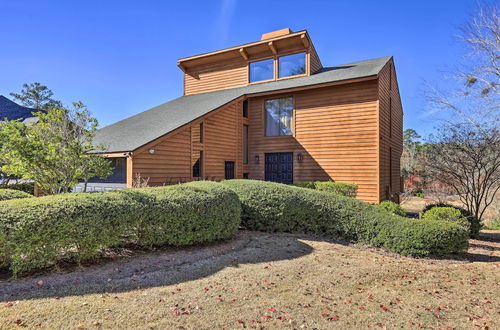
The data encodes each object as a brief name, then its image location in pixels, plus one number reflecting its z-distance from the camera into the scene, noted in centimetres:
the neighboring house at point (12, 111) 1638
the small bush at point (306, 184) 1187
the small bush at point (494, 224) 1089
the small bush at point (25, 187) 1042
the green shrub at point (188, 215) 484
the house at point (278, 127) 1059
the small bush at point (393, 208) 839
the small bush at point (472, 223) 783
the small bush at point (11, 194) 574
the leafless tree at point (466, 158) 810
